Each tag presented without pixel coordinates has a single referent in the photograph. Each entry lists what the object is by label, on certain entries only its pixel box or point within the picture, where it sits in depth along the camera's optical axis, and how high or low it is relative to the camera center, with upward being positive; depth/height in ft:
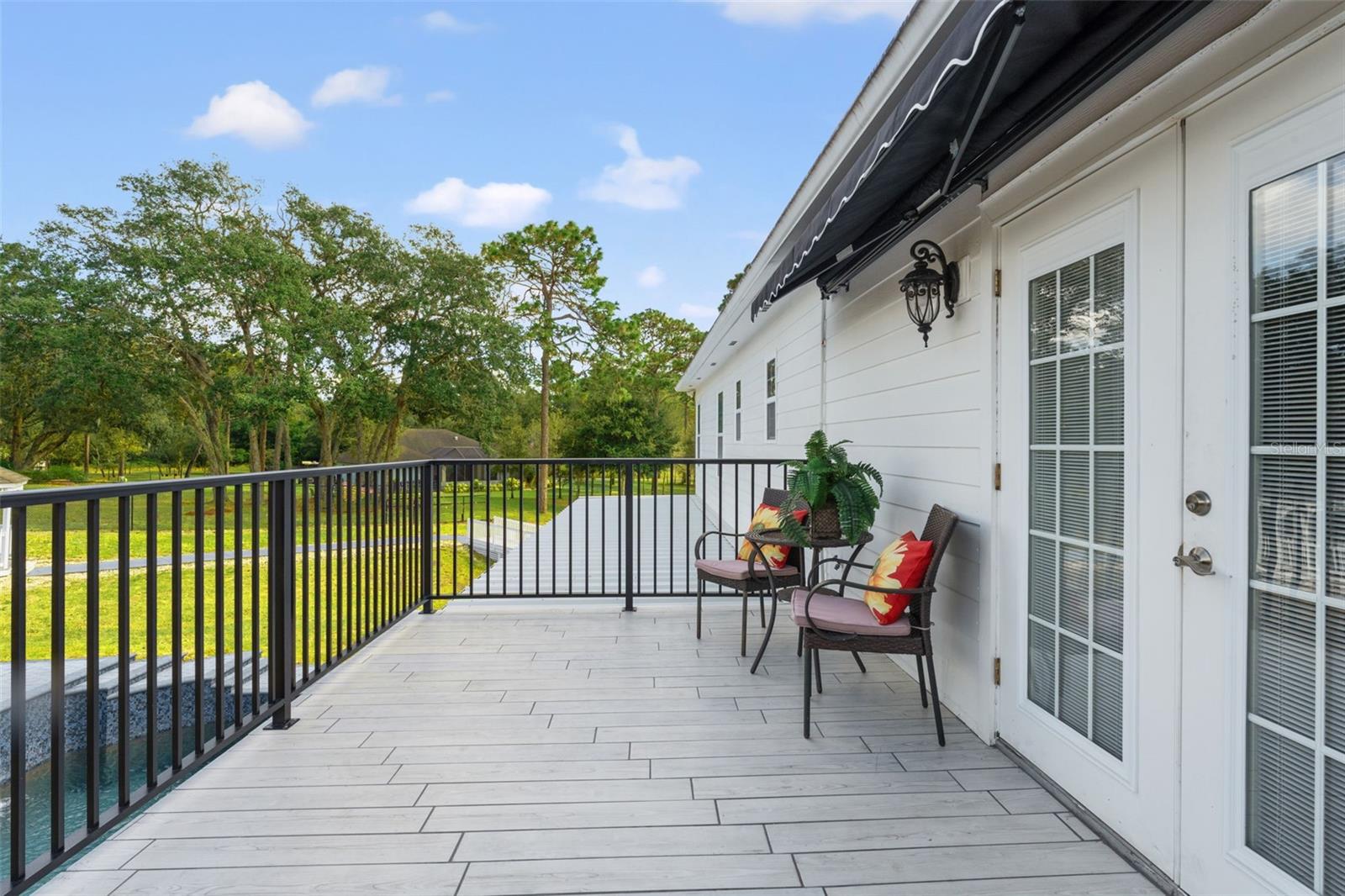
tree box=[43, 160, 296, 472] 50.11 +12.22
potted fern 10.82 -0.79
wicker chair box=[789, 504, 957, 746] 8.54 -2.28
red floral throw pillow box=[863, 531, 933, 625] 8.72 -1.62
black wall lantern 9.46 +2.26
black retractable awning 4.84 +3.04
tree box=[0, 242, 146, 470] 48.80 +8.37
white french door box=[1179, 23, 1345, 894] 4.36 -0.25
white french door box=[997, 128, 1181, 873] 5.77 -0.43
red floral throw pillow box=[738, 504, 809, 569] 12.70 -1.88
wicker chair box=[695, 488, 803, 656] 12.14 -2.30
